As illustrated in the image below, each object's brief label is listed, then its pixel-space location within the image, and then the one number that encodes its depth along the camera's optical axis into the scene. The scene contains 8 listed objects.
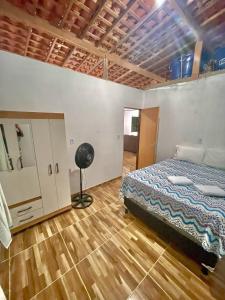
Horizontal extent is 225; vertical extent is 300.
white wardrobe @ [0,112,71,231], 1.63
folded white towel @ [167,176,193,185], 1.82
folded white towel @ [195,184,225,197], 1.56
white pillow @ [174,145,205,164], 2.80
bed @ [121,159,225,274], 1.24
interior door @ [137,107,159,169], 3.81
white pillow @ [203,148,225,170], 2.51
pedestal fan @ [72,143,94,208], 2.25
